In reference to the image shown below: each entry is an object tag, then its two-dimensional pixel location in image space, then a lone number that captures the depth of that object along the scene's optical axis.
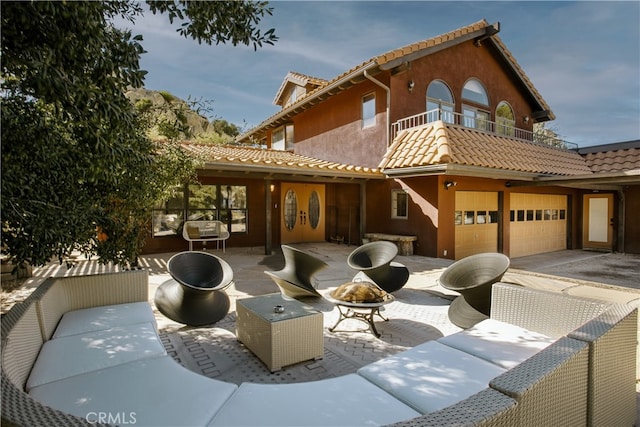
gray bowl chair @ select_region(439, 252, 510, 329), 4.41
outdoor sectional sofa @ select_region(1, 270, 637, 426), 1.58
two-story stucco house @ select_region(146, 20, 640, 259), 9.41
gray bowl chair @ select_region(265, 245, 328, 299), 5.52
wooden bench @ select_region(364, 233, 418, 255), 9.89
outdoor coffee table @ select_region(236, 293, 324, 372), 3.37
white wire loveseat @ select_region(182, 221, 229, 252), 10.15
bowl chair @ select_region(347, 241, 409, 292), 5.96
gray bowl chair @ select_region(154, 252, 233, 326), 4.45
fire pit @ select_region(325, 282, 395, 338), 4.13
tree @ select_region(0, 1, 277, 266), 1.90
